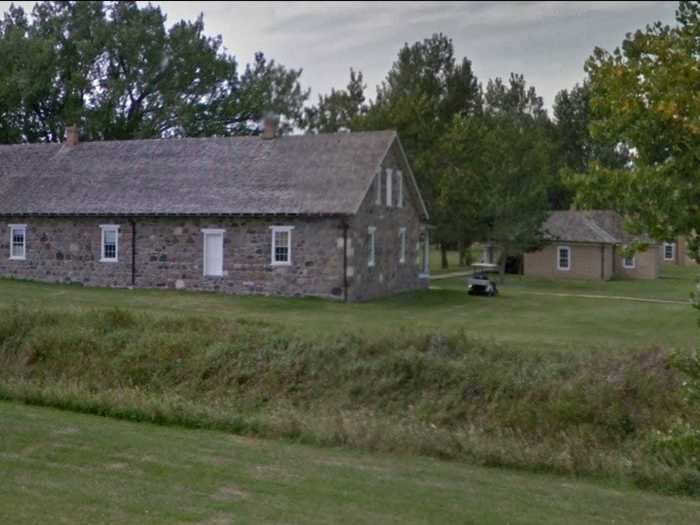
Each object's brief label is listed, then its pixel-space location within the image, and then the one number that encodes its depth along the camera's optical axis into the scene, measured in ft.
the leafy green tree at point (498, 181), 135.64
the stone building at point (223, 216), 96.37
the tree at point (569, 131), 223.30
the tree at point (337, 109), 195.21
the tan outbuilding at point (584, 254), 157.48
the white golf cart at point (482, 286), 110.63
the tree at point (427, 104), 160.86
